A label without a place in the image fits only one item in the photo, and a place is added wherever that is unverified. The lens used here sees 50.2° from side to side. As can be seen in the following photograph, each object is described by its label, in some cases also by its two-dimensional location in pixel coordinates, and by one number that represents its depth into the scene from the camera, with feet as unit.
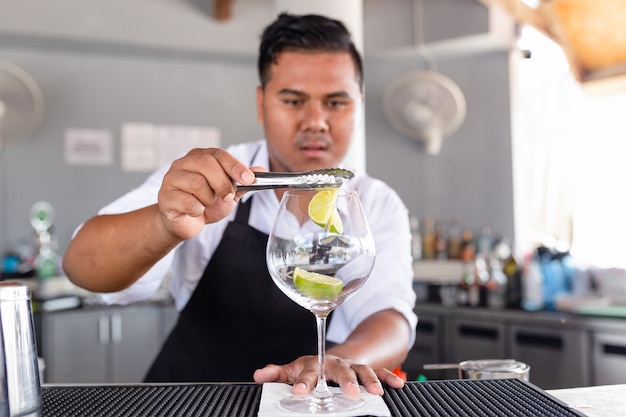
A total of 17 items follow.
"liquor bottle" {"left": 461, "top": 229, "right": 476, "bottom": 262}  15.71
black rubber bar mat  2.59
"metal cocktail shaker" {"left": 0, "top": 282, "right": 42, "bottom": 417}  2.31
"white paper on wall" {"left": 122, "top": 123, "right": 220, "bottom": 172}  15.92
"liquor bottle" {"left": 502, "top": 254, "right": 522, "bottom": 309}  12.39
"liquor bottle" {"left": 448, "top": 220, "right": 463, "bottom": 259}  16.22
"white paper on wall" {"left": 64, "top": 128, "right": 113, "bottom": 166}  15.38
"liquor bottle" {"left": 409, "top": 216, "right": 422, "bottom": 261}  16.24
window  15.12
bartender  4.51
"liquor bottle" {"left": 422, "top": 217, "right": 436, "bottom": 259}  16.37
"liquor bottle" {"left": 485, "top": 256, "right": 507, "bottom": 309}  12.32
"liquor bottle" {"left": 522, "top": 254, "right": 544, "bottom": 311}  11.94
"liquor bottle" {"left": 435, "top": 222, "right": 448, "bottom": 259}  16.26
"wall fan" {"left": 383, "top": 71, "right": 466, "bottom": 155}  16.15
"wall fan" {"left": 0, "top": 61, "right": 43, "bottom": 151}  13.99
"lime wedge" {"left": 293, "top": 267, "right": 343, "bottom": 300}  2.65
